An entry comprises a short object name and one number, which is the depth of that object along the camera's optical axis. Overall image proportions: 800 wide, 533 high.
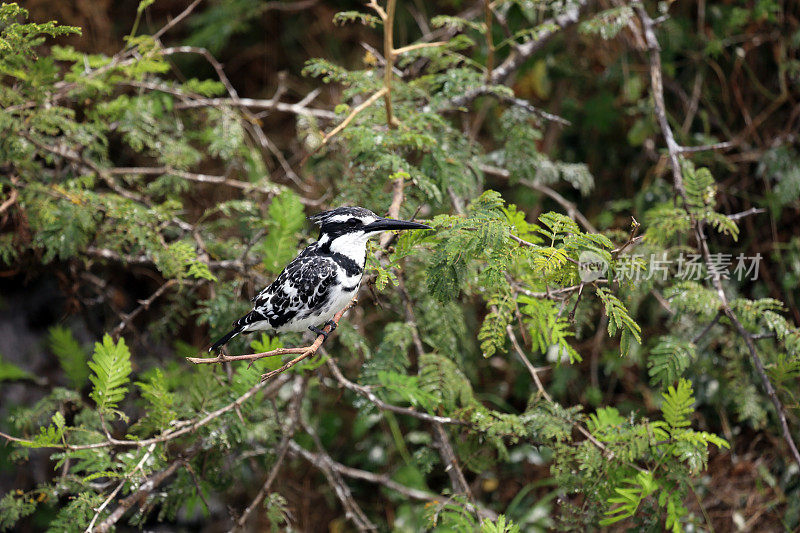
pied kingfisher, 4.59
